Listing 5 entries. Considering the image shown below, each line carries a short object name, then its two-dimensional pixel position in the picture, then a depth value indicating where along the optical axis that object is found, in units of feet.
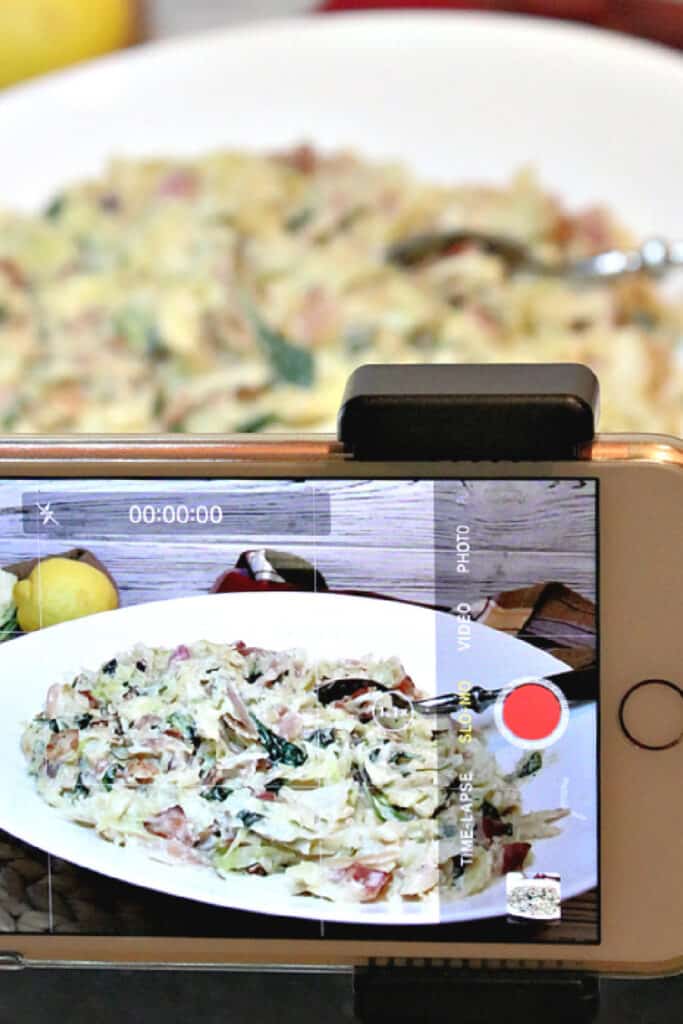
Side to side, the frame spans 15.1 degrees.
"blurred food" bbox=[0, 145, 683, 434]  1.77
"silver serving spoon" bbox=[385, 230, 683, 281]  1.89
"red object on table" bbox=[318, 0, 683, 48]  2.18
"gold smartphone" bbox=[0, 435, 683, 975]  1.22
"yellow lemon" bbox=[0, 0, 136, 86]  2.31
